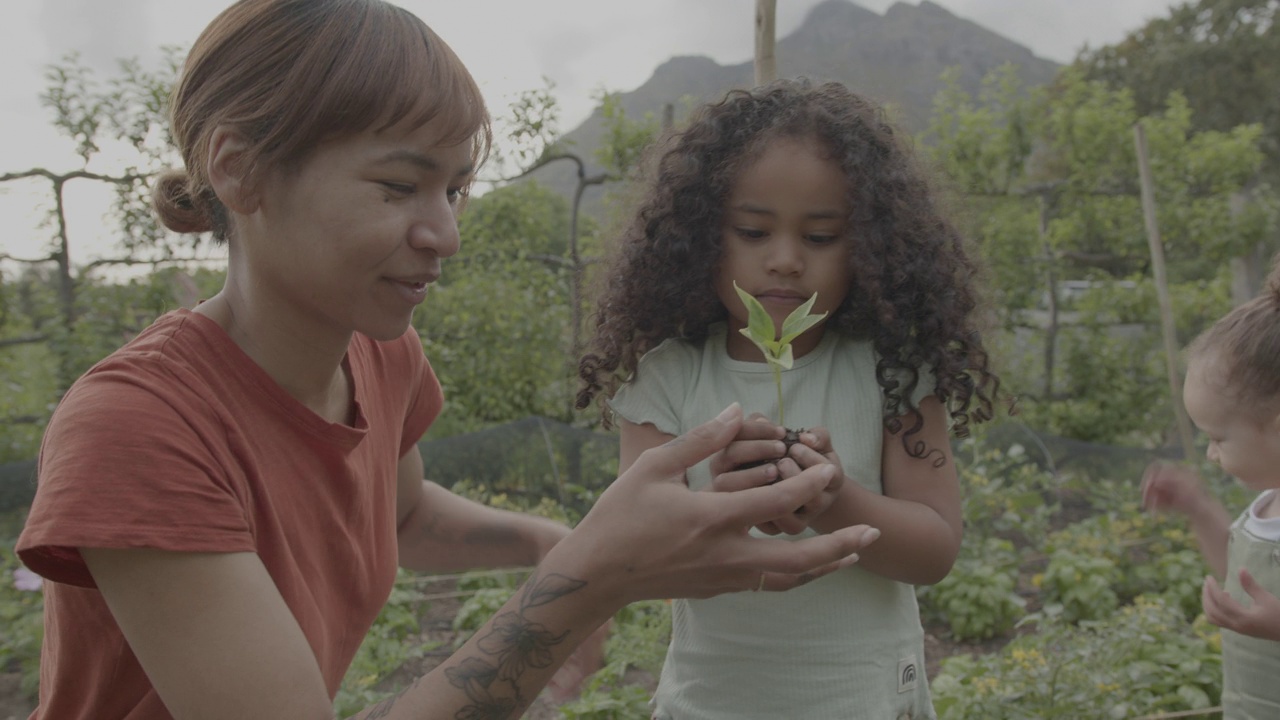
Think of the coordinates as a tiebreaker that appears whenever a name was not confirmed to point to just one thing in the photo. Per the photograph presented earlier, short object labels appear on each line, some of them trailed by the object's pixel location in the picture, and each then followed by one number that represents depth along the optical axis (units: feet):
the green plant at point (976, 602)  12.28
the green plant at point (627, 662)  8.71
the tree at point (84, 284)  15.96
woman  3.76
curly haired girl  4.87
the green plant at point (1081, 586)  12.41
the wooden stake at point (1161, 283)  15.06
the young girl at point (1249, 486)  5.79
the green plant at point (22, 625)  10.72
